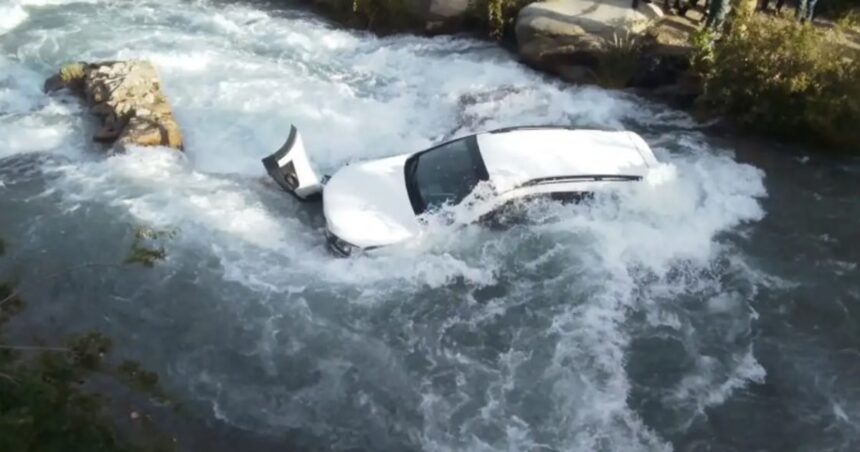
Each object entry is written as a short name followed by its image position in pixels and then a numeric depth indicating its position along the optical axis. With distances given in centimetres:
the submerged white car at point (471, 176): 906
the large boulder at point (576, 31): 1307
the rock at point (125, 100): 1173
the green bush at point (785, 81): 1115
